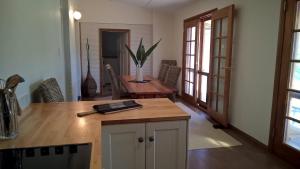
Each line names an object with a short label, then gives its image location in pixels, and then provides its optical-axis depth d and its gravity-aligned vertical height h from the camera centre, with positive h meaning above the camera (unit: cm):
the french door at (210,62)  369 -7
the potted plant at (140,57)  379 +1
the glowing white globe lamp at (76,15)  525 +97
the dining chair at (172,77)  393 -33
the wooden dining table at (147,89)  309 -45
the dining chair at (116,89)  379 -53
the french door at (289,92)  250 -37
